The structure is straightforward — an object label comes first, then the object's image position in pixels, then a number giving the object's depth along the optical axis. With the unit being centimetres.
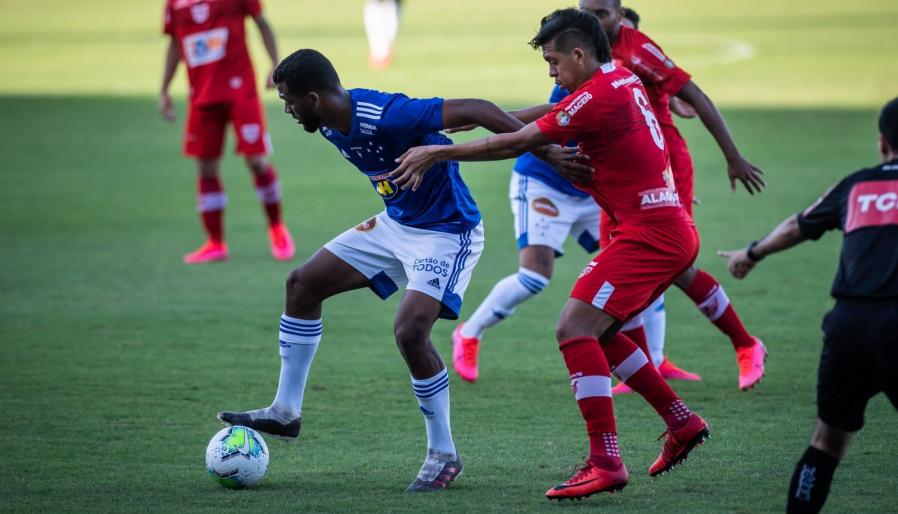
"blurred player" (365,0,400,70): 5197
